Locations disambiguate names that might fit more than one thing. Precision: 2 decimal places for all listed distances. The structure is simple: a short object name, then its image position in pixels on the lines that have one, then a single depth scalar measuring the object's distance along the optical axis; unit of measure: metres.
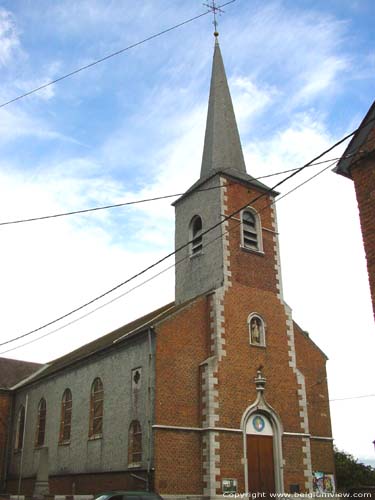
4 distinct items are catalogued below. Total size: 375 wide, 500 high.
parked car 14.05
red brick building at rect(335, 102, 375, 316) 11.77
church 19.61
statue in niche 22.44
